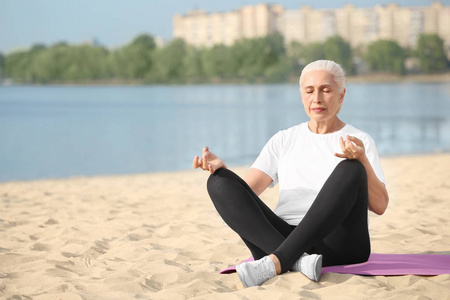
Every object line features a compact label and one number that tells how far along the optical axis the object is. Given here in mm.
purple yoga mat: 3314
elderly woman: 3051
